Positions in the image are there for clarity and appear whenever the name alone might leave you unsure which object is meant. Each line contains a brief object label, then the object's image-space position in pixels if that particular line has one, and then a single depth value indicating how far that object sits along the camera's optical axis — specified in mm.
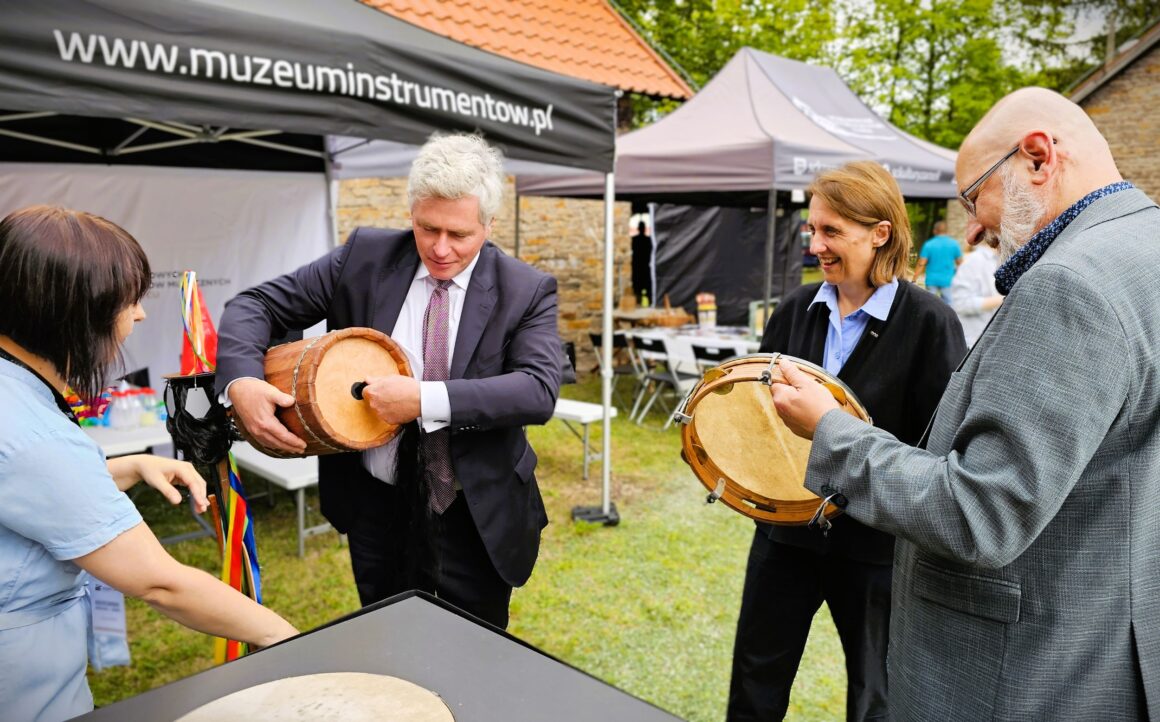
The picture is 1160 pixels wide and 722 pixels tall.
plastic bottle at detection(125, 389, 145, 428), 4362
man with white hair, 1983
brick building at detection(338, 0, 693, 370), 7875
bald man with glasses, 1119
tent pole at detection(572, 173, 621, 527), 4559
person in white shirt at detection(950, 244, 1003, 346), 7035
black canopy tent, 2131
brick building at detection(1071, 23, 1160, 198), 17344
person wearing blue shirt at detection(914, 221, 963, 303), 9656
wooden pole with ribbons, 1870
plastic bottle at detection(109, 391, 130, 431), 4320
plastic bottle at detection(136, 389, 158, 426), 4438
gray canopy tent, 6309
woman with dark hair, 1167
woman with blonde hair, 2059
